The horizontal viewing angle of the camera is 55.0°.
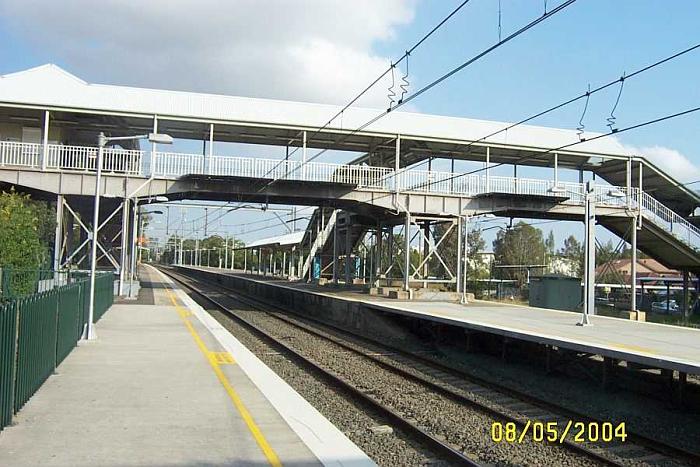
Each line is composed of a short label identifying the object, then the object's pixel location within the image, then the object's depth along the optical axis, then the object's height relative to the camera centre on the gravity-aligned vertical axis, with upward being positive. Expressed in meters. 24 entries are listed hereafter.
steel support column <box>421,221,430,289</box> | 34.43 +1.73
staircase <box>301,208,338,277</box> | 44.74 +2.62
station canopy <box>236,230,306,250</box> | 57.41 +2.28
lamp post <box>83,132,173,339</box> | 15.67 +1.26
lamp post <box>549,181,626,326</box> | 18.39 +0.74
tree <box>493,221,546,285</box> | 83.25 +3.24
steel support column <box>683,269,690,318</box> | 37.14 -0.70
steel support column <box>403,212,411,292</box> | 31.01 +0.89
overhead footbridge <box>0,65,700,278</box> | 29.00 +4.84
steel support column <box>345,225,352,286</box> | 41.16 +0.83
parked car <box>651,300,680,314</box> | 46.78 -2.20
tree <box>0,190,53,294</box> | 21.88 +0.73
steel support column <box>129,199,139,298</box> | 31.52 +0.66
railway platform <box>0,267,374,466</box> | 6.74 -1.92
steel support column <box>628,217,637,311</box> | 30.53 +1.03
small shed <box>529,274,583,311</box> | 33.38 -0.89
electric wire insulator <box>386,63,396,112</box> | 15.57 +4.18
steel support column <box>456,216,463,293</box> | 31.23 +0.97
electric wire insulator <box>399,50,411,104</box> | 14.72 +4.15
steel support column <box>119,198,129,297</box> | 28.11 +0.85
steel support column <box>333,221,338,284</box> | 41.88 +0.76
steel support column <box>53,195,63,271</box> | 27.47 +1.08
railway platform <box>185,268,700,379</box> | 11.63 -1.34
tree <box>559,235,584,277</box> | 119.44 +5.21
